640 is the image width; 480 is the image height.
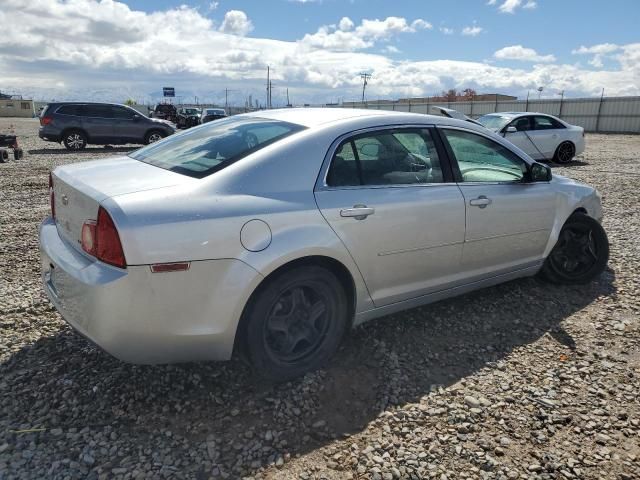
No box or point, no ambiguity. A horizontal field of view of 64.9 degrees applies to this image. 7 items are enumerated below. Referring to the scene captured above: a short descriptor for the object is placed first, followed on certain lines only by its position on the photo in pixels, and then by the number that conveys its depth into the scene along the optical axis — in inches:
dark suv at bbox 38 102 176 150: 639.8
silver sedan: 95.3
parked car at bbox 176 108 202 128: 1214.9
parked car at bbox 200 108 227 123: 1087.2
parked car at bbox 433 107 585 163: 512.4
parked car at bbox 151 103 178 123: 1347.9
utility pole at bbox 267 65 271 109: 3171.3
